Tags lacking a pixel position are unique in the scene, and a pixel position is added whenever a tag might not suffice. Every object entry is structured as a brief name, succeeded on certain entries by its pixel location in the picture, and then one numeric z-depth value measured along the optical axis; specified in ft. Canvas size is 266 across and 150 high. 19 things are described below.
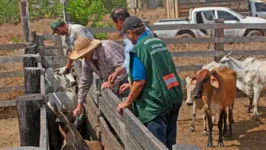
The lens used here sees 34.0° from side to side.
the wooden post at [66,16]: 39.84
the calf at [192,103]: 27.53
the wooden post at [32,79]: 17.89
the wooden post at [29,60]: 22.76
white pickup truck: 62.13
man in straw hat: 15.89
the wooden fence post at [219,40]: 34.48
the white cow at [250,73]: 31.53
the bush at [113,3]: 104.42
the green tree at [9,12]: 98.02
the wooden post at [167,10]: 92.63
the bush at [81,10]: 47.06
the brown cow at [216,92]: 25.02
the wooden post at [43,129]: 9.52
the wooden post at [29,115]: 12.67
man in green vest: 12.41
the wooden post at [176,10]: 88.50
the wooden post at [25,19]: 35.24
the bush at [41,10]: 103.71
